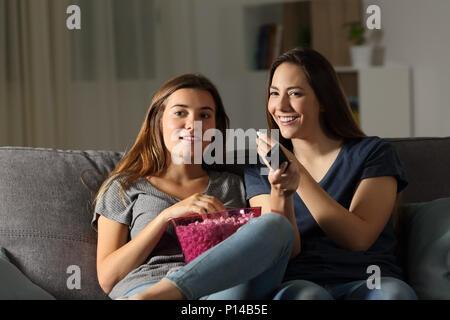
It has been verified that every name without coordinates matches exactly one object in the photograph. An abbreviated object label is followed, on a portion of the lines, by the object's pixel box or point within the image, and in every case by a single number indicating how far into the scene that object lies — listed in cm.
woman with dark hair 244
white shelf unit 479
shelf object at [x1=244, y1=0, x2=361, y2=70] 507
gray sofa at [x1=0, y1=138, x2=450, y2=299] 256
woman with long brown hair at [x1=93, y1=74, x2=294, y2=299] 229
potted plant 488
